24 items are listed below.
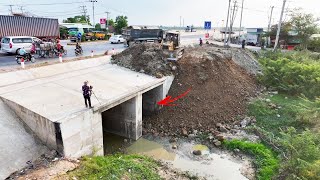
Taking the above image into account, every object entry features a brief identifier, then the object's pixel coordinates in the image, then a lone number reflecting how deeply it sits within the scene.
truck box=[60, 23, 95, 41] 37.29
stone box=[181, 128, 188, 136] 12.90
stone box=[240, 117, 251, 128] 13.48
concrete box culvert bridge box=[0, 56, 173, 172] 8.61
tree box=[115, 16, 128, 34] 49.12
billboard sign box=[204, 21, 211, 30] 34.50
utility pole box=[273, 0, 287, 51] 27.52
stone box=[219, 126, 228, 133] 13.05
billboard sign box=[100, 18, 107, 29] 51.99
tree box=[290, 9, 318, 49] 31.56
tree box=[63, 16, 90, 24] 62.22
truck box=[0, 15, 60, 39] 19.97
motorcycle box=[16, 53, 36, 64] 15.32
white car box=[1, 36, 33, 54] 17.52
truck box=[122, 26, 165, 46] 27.33
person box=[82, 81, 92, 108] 8.87
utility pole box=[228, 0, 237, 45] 33.31
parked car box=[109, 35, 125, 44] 33.50
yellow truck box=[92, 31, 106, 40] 39.23
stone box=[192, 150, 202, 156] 11.30
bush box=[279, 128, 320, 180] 7.88
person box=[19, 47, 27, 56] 15.42
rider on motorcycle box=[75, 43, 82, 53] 19.53
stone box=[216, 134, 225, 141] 12.20
